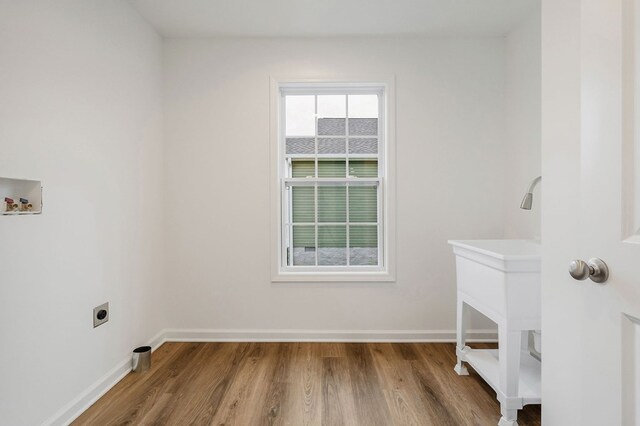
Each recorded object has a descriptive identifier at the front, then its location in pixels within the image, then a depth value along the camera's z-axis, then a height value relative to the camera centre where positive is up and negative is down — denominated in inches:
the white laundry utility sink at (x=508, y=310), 67.2 -20.8
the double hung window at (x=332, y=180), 119.3 +10.0
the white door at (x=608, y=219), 31.3 -1.0
